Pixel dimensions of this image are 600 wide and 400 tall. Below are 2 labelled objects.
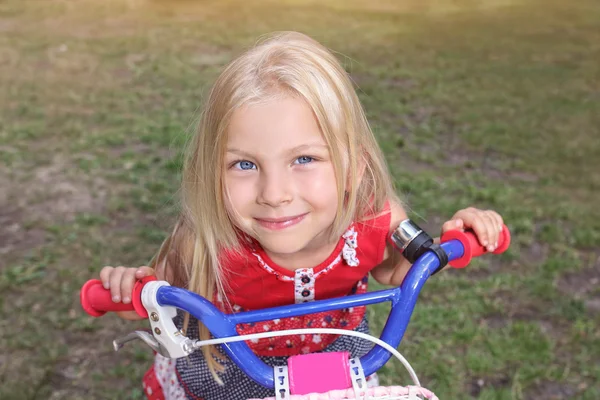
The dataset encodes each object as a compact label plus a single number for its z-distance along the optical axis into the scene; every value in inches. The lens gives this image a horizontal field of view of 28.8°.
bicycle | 35.7
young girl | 39.7
